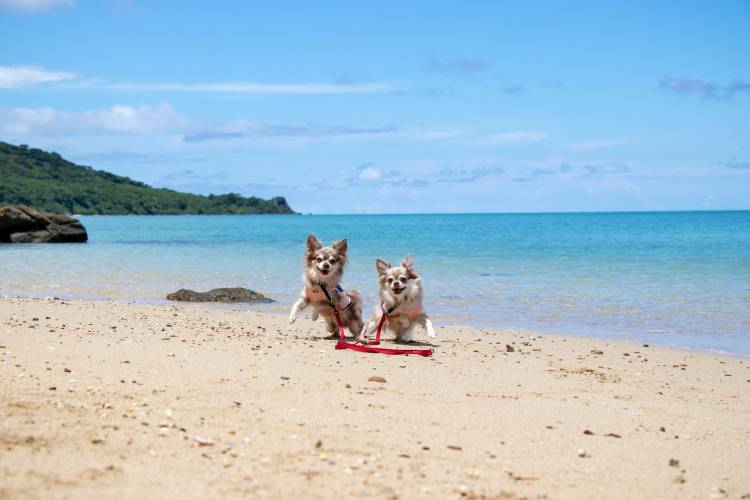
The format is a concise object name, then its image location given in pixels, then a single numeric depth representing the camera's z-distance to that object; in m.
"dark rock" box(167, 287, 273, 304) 16.98
